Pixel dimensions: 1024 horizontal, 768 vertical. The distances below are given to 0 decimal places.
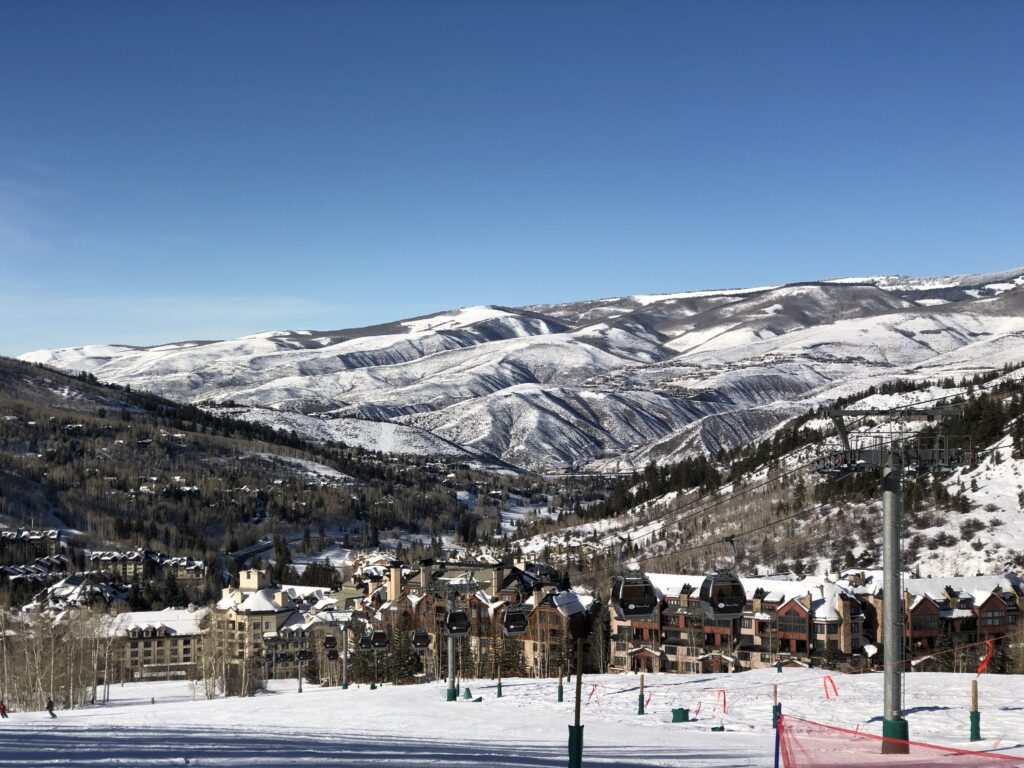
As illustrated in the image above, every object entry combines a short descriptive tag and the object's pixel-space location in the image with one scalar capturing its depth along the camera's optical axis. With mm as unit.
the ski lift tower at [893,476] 31781
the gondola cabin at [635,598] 78500
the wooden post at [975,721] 33062
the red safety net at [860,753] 21328
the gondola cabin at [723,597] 78500
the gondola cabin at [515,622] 66125
